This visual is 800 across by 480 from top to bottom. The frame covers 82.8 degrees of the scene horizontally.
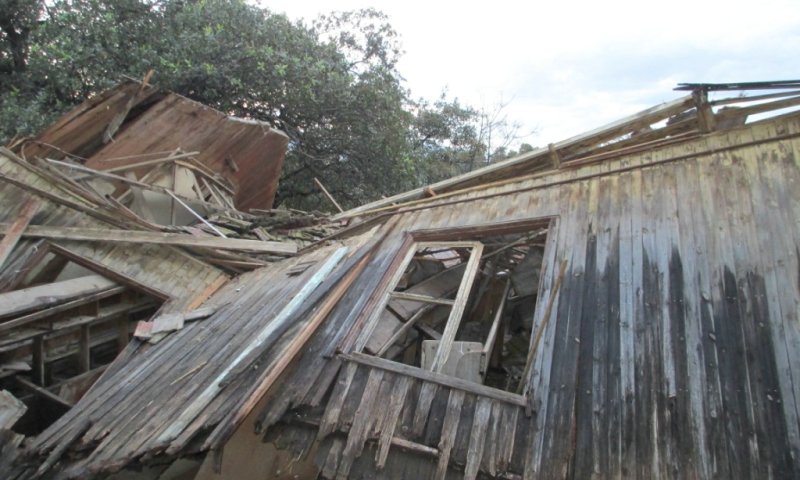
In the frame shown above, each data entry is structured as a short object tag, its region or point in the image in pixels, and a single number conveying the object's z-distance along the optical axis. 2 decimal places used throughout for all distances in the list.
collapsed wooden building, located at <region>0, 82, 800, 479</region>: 2.79
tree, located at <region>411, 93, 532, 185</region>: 18.72
